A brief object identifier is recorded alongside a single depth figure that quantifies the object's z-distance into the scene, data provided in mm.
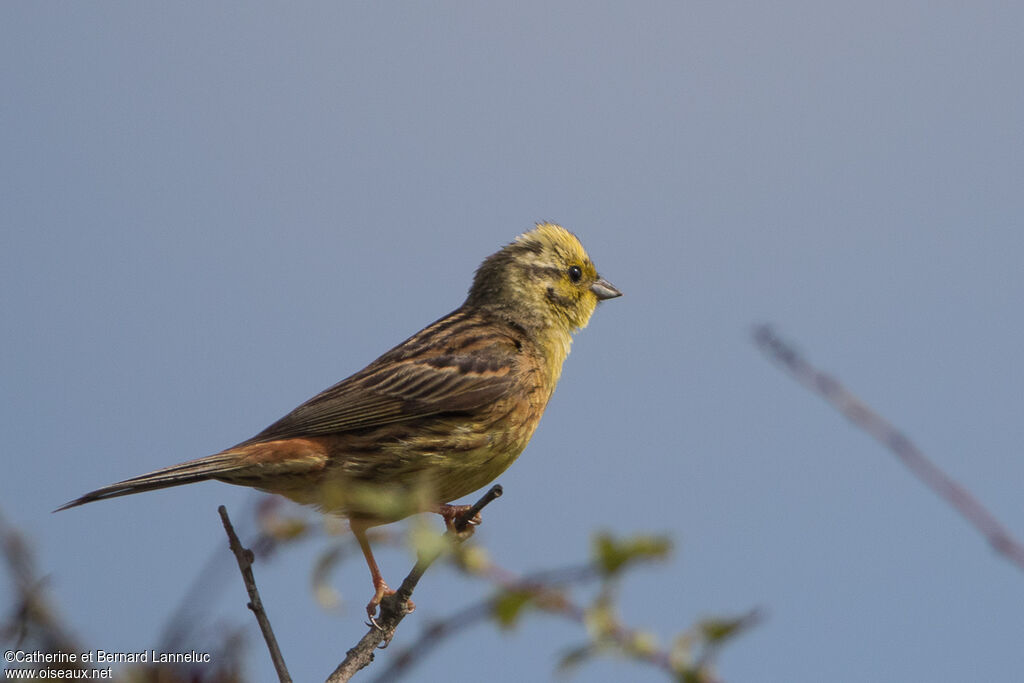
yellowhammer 4368
